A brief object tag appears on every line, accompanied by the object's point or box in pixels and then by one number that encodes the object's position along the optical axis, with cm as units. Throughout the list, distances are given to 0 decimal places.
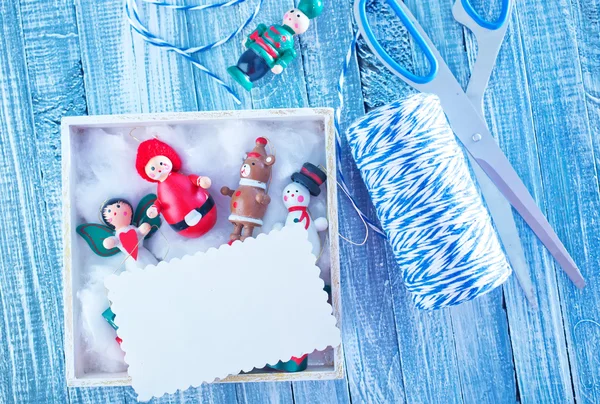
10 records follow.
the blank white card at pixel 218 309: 58
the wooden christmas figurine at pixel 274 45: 66
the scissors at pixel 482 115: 65
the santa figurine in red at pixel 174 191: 61
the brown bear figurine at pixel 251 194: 61
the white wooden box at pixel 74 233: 59
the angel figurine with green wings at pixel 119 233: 62
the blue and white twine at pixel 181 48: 69
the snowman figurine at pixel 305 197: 62
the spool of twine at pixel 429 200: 56
